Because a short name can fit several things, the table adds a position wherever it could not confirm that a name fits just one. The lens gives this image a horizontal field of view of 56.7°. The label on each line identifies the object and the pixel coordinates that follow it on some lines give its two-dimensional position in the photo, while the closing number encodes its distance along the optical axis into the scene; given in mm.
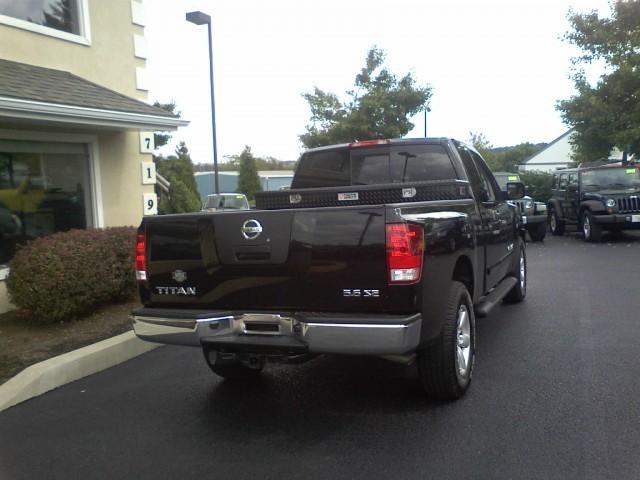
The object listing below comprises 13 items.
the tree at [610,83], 17062
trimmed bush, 6129
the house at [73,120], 7461
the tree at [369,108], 23062
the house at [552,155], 71325
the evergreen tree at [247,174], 33438
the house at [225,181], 41375
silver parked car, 21269
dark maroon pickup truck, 3482
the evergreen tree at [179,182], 21438
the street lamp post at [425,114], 24678
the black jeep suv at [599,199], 13656
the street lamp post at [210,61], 13352
